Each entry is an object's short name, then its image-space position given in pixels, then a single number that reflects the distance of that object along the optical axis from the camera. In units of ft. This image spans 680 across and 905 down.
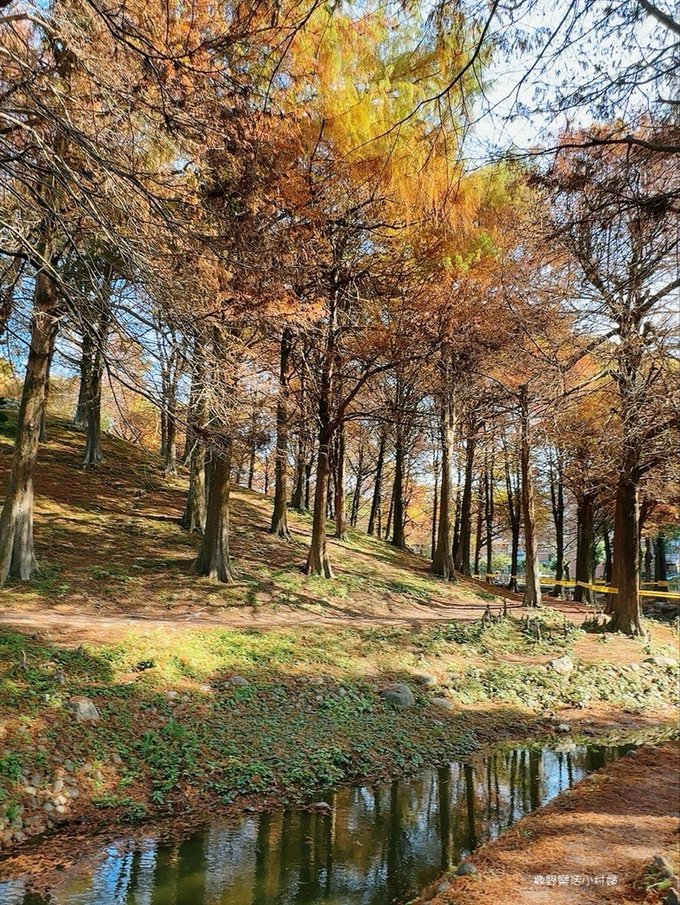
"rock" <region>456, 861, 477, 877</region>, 11.39
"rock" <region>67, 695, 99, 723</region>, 17.85
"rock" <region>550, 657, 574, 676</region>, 29.43
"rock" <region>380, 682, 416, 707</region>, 24.16
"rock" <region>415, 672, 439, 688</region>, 26.68
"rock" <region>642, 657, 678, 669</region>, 29.73
